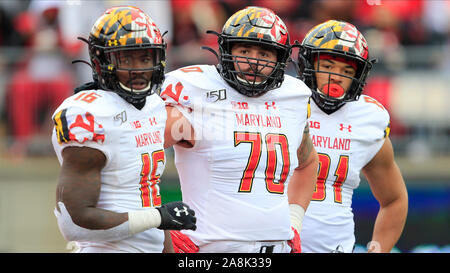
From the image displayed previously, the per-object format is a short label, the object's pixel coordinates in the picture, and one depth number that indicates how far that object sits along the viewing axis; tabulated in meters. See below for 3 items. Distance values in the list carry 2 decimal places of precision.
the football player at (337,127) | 10.98
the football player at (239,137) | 9.37
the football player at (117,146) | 8.22
